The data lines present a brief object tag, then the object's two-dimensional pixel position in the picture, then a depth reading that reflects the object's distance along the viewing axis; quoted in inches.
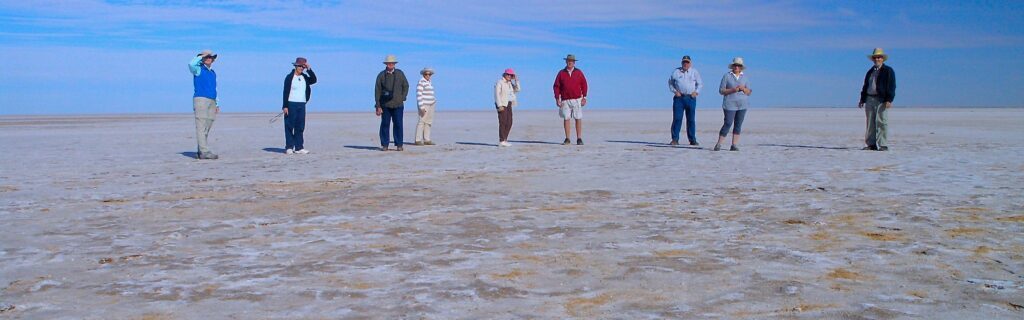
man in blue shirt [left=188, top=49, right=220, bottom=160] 476.7
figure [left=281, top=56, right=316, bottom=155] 530.3
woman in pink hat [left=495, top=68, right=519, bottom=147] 605.3
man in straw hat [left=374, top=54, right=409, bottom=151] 560.1
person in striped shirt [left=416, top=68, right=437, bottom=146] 610.9
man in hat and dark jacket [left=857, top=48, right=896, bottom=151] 519.8
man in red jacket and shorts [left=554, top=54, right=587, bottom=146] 612.4
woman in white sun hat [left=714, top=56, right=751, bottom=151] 526.3
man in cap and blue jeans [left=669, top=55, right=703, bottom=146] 591.8
